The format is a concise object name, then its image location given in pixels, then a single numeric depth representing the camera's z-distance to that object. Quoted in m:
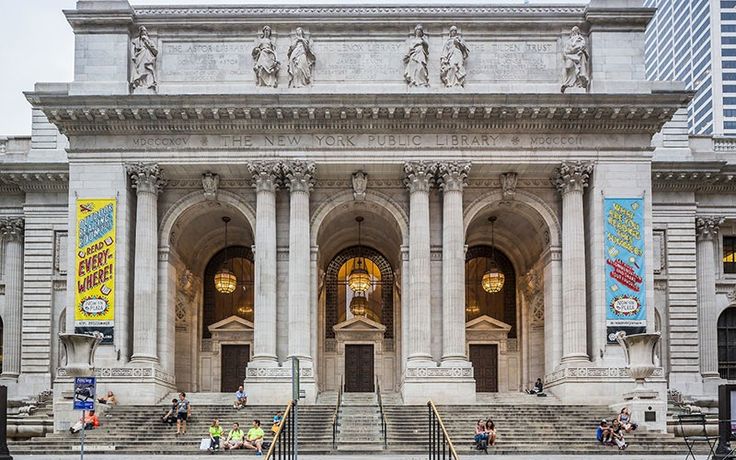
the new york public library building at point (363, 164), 45.62
